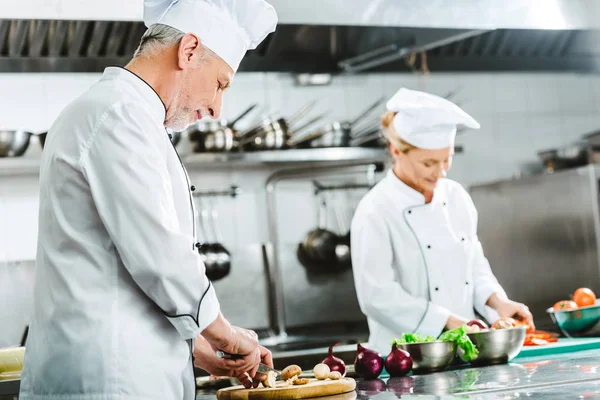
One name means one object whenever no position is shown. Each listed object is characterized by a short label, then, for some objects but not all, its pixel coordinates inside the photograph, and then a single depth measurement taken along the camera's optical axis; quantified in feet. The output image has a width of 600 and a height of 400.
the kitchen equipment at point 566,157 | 15.23
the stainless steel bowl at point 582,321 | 8.95
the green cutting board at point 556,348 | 8.13
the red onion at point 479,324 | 7.92
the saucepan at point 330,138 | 14.80
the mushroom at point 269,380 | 6.10
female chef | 9.72
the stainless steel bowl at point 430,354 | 7.27
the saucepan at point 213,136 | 14.07
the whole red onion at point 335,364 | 6.98
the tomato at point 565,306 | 9.08
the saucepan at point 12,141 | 13.17
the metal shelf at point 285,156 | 14.16
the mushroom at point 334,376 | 6.22
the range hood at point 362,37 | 9.83
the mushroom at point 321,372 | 6.23
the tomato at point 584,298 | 9.29
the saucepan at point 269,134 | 14.34
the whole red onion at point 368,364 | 7.14
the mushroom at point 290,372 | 6.29
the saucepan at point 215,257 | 14.32
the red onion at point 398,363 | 7.11
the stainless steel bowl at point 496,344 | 7.48
